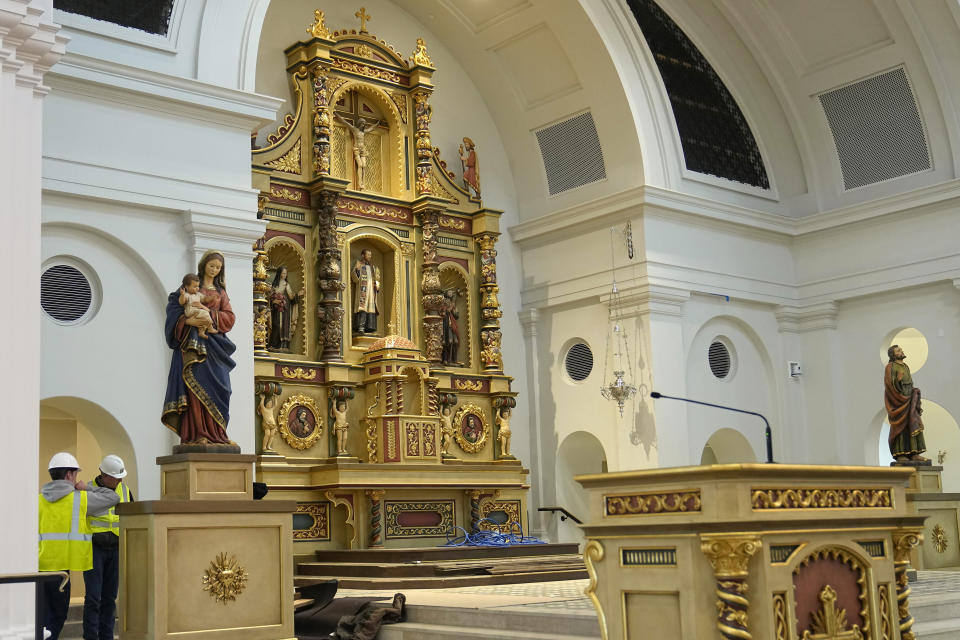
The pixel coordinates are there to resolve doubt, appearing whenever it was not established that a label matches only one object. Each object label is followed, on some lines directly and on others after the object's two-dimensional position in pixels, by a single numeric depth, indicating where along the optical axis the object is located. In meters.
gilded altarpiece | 14.78
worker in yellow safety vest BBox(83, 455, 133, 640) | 8.69
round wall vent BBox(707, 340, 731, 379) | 18.11
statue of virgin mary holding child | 8.89
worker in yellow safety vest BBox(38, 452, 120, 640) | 8.59
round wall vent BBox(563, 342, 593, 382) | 17.73
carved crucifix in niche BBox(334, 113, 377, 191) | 16.64
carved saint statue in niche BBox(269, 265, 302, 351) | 15.20
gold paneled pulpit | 4.63
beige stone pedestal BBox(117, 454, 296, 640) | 8.38
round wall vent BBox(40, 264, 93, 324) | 11.55
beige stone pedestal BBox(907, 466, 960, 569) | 13.53
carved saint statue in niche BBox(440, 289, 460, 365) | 16.98
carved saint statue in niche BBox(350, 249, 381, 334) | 16.16
